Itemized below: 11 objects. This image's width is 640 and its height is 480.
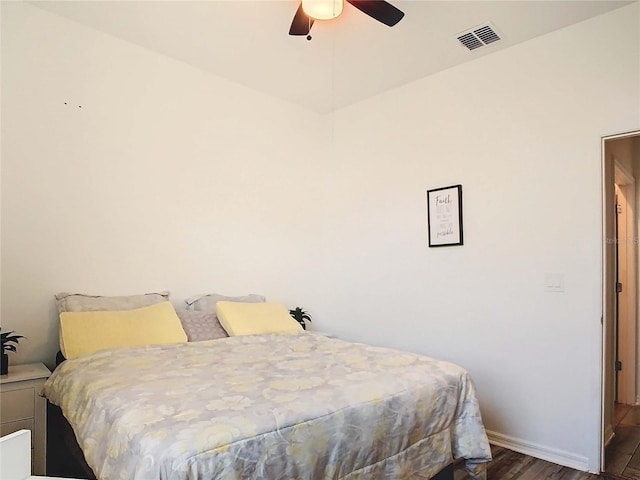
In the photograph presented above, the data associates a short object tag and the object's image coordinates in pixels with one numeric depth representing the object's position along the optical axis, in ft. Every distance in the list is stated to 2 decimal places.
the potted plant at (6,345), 7.46
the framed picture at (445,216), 10.80
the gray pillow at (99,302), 8.61
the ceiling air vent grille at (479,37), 9.32
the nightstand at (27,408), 7.05
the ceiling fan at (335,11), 7.11
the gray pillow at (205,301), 10.59
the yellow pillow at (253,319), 9.81
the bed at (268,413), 4.30
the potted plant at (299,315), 12.60
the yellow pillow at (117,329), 7.81
